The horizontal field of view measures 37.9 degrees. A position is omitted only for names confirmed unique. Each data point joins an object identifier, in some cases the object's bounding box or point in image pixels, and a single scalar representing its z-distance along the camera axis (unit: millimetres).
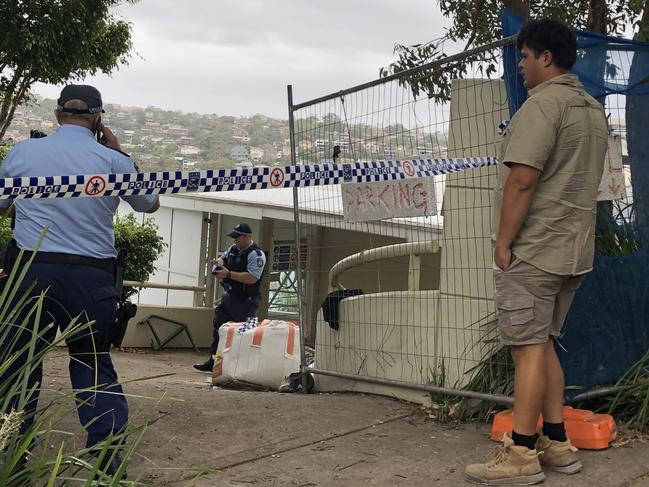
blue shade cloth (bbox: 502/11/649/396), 4839
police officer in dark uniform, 11375
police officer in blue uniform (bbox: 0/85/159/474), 4156
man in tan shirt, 3941
